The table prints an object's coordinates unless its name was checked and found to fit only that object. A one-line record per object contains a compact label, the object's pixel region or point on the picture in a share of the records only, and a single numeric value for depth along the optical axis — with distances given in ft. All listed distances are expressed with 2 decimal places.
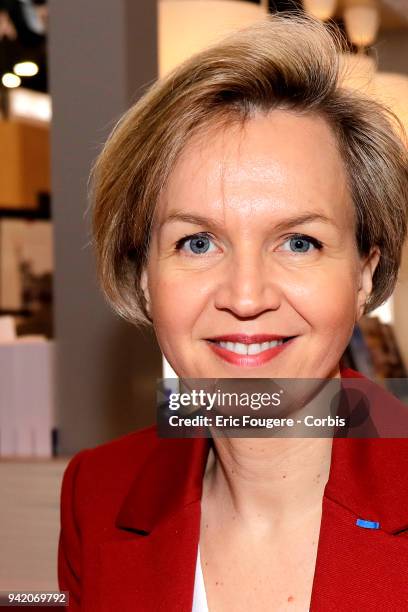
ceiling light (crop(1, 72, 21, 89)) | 10.00
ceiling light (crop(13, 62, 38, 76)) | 10.32
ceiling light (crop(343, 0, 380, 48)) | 6.83
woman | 3.31
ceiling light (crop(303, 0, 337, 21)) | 6.59
